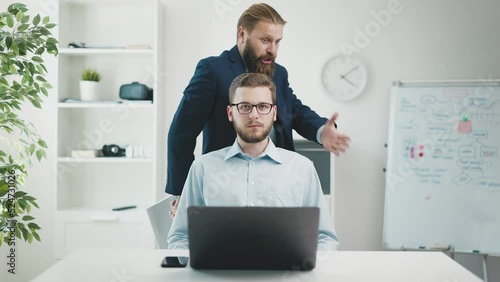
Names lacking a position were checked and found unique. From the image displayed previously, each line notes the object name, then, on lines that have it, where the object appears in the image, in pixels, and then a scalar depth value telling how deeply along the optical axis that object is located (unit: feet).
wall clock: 12.29
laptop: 3.97
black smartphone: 4.36
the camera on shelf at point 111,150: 11.89
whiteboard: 11.18
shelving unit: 12.16
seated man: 5.92
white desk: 4.05
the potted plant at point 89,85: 11.71
